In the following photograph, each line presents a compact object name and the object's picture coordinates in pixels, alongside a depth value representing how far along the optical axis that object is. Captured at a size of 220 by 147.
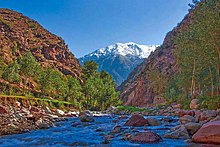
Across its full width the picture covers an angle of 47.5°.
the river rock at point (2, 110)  32.13
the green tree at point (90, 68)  114.50
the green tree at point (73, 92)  87.25
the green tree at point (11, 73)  74.89
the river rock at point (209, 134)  13.01
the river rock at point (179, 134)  15.66
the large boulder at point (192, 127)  16.28
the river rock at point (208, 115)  19.97
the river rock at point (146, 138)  14.78
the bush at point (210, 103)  27.51
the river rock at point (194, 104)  33.88
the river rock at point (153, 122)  23.52
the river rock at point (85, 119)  33.16
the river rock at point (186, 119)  21.50
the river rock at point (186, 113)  27.21
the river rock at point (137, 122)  23.22
